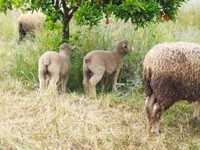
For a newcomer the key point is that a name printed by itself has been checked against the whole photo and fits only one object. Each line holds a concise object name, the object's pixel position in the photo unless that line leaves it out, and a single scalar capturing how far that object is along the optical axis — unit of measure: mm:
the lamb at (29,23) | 14254
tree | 10543
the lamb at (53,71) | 10601
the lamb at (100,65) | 10813
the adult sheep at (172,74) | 9011
